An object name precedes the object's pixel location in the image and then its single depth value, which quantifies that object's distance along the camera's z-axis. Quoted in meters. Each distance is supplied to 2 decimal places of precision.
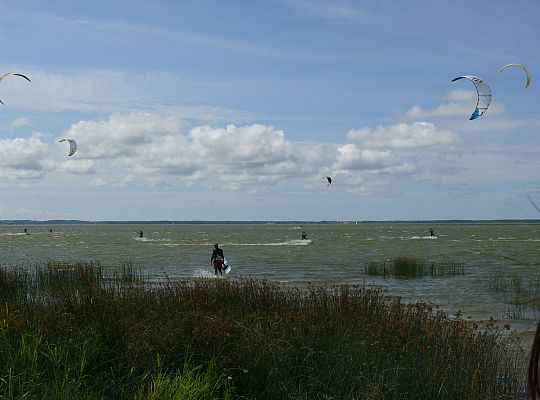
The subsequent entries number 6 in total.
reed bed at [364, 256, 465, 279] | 34.09
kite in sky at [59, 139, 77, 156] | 21.91
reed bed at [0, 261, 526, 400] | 7.14
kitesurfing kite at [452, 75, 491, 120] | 16.06
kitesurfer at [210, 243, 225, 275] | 28.95
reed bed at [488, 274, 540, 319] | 19.24
